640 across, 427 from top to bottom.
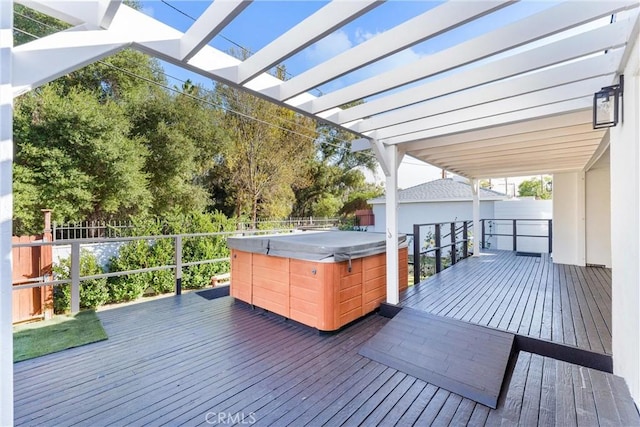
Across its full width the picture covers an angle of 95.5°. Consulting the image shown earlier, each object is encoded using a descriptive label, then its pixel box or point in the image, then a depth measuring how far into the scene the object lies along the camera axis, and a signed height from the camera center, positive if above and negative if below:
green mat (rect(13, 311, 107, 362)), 2.92 -1.36
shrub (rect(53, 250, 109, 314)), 5.09 -1.36
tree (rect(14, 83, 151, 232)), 7.01 +1.46
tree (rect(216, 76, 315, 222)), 11.64 +2.55
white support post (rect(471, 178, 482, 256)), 7.74 +0.00
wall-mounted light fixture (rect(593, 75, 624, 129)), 2.30 +0.87
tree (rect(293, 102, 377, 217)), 18.02 +2.20
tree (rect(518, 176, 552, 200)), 26.84 +2.15
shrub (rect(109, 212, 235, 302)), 5.85 -0.98
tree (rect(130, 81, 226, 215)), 9.32 +2.40
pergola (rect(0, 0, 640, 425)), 1.54 +1.13
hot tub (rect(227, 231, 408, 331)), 3.38 -0.86
